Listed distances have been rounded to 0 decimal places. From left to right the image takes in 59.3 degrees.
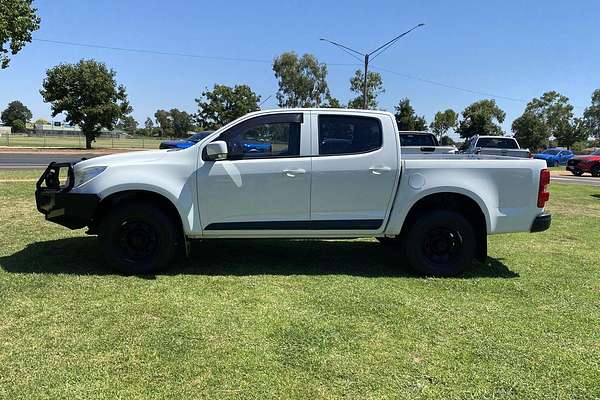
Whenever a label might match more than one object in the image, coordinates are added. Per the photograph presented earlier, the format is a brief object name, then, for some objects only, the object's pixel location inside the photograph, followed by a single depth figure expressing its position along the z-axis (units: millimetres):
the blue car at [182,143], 19933
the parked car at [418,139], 16938
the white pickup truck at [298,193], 5633
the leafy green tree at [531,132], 77062
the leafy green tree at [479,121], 60281
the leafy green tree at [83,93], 39250
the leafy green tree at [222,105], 56031
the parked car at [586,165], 29516
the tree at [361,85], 57219
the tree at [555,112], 83000
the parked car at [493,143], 21531
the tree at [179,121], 121388
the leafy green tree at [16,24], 17320
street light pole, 31147
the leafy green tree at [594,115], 123500
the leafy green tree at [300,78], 75562
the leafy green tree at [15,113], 142500
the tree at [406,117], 51469
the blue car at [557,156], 42781
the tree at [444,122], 64812
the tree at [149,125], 135012
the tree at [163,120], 135000
